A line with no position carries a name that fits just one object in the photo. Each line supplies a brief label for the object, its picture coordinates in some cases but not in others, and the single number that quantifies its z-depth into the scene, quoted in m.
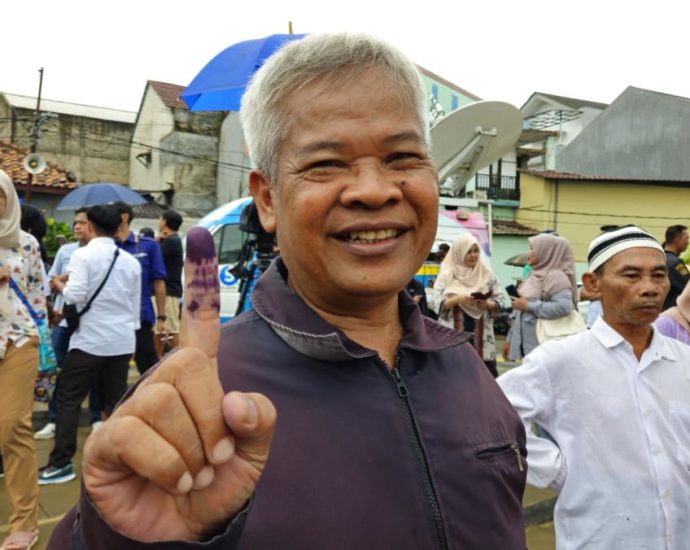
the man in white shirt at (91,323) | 4.39
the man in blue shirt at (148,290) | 5.81
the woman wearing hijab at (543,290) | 5.35
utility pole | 16.17
